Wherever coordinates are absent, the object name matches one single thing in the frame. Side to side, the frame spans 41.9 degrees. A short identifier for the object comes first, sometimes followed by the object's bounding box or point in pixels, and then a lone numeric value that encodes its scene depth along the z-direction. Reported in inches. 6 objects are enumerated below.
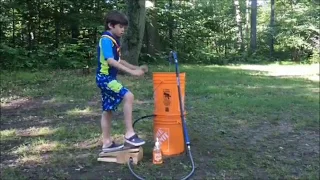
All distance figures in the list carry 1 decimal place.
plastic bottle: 165.9
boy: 158.4
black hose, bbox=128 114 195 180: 152.2
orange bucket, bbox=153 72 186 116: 171.9
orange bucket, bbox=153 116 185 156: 175.0
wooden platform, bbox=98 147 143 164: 166.7
